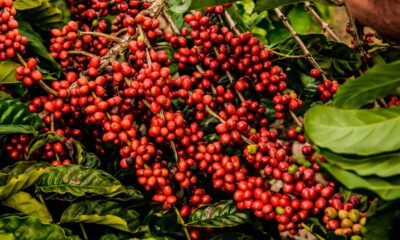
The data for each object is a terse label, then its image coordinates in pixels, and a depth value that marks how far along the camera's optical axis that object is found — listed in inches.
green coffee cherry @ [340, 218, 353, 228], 44.6
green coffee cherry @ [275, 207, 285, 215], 48.2
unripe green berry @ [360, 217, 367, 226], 44.6
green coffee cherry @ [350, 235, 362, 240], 43.6
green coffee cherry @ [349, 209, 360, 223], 44.8
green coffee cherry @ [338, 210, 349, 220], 45.2
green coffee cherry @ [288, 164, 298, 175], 49.4
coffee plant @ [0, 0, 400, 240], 49.1
